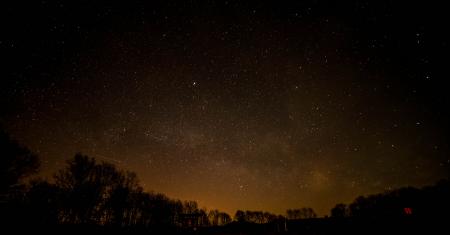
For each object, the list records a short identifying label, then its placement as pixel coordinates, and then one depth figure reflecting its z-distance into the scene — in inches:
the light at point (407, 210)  758.5
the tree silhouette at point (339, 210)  4719.5
